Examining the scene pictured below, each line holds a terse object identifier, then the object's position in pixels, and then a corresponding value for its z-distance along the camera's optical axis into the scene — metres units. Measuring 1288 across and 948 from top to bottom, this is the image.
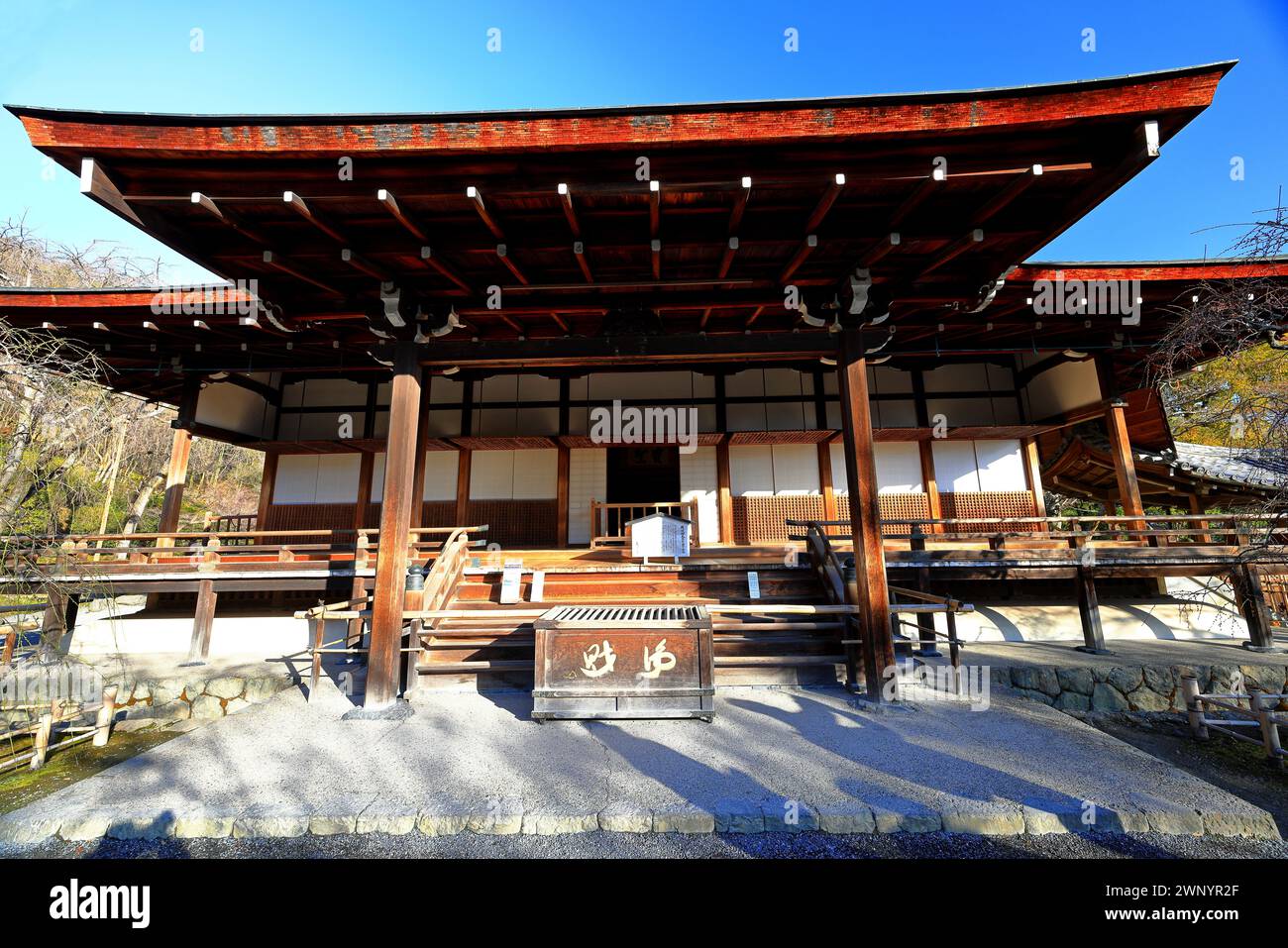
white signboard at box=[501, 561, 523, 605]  7.39
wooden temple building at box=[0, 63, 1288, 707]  4.51
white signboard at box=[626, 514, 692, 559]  8.12
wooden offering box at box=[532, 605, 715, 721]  5.09
